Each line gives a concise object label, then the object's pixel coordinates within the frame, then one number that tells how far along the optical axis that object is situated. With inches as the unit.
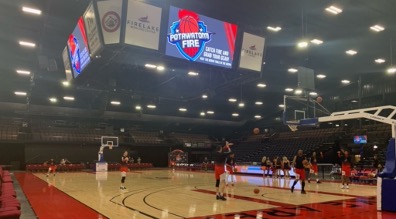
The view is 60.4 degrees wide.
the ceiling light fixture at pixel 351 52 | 675.4
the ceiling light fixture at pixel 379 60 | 735.2
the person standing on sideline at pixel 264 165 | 917.5
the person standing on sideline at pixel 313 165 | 739.5
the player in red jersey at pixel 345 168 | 570.6
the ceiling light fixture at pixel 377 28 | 549.0
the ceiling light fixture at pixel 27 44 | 634.2
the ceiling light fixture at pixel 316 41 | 614.8
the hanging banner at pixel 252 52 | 498.3
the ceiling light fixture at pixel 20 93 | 1103.0
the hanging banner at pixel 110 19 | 383.6
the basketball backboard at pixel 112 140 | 1338.6
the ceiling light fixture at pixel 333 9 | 485.6
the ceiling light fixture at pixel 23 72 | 831.1
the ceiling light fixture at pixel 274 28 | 561.7
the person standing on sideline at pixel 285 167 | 826.2
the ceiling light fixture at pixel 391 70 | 775.1
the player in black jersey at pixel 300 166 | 510.7
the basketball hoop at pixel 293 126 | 589.9
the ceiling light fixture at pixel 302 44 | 620.8
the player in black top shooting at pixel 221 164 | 447.2
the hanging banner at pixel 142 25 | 389.7
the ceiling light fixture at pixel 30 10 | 500.4
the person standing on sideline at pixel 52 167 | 900.1
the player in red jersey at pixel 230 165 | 605.6
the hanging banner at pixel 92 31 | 404.5
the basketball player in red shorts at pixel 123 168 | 554.8
